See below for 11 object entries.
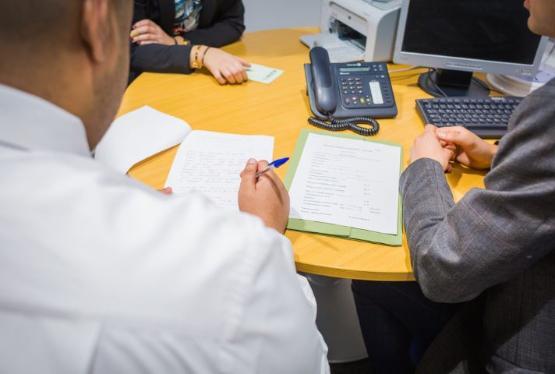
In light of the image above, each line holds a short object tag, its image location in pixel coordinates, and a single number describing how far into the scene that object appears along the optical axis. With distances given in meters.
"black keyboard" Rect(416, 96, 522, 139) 1.10
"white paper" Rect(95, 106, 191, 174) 1.00
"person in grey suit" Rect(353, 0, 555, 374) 0.61
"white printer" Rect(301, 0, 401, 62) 1.38
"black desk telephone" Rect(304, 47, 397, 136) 1.14
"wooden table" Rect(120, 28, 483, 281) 0.79
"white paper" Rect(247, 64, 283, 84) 1.38
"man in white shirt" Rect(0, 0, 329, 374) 0.36
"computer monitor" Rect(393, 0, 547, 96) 1.19
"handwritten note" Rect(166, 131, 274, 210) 0.92
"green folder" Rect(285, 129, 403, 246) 0.83
